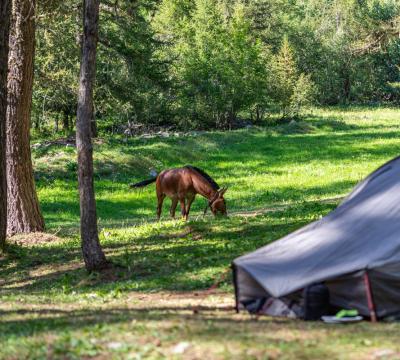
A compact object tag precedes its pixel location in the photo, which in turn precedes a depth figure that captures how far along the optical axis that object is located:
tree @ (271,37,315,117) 58.56
